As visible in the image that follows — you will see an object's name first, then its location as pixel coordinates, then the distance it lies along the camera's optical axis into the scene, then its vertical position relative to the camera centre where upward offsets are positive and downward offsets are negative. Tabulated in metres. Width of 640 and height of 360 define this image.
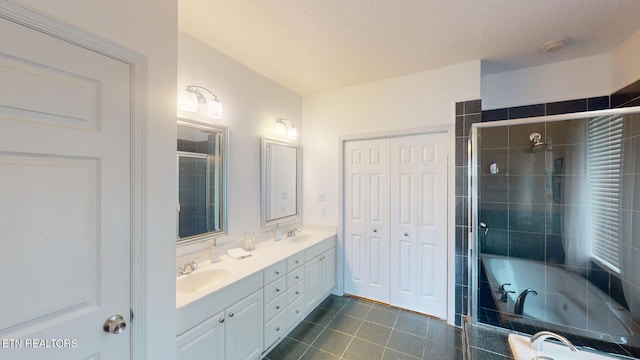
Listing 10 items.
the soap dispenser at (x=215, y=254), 1.93 -0.61
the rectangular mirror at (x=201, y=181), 1.81 -0.02
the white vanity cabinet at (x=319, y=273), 2.43 -1.04
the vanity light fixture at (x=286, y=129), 2.71 +0.59
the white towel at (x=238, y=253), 2.03 -0.65
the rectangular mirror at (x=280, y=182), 2.54 -0.04
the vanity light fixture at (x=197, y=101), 1.77 +0.61
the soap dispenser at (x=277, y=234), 2.63 -0.61
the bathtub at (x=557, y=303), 1.76 -1.03
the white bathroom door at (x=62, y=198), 0.79 -0.07
